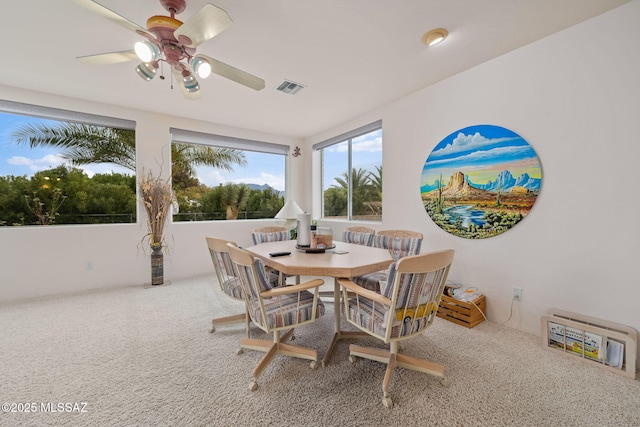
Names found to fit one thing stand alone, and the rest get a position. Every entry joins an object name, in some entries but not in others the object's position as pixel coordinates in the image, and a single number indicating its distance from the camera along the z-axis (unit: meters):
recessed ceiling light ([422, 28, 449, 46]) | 2.07
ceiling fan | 1.50
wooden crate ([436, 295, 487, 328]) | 2.42
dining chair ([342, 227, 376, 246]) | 2.95
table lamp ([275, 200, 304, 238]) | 3.28
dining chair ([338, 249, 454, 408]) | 1.42
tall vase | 3.70
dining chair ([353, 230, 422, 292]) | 2.42
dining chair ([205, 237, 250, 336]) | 2.05
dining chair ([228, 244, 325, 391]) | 1.63
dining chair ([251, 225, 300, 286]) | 3.13
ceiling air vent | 2.97
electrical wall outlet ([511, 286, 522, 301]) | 2.36
